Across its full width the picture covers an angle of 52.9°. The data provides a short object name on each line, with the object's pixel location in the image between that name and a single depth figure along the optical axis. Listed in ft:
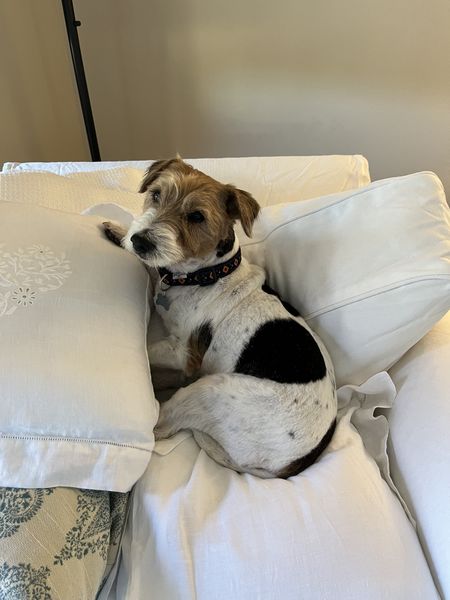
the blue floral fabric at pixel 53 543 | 2.58
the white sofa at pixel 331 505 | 3.00
